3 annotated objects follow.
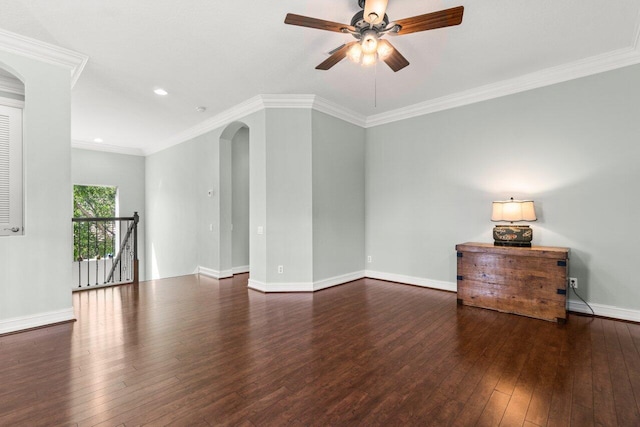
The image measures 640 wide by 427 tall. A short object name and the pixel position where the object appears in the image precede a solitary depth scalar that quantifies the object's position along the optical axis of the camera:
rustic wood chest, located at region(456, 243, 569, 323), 3.25
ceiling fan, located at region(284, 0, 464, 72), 2.18
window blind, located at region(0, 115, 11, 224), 3.17
